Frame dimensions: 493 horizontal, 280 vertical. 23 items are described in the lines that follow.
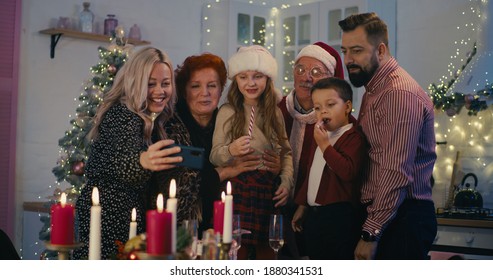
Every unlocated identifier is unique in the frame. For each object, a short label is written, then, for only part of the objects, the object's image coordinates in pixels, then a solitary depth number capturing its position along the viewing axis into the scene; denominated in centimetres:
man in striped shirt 294
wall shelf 661
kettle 593
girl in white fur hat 336
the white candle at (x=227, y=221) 197
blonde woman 303
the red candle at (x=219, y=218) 222
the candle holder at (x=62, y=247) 185
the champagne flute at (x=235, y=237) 250
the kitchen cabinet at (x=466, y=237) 552
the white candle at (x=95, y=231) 184
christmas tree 575
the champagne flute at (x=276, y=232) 285
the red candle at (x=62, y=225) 186
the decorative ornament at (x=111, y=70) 570
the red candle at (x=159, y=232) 165
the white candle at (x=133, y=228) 221
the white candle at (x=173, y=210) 167
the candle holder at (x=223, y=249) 199
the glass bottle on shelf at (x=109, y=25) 694
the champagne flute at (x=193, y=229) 227
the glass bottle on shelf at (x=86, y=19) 681
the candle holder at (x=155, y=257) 166
